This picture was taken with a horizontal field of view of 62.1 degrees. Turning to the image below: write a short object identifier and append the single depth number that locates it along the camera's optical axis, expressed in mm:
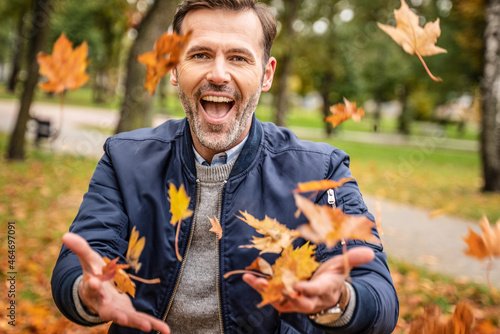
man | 1536
